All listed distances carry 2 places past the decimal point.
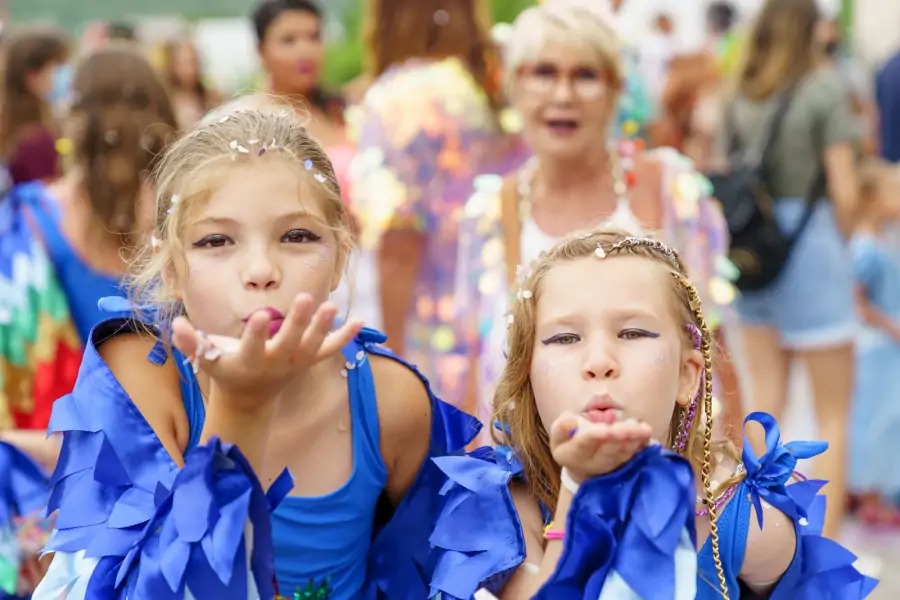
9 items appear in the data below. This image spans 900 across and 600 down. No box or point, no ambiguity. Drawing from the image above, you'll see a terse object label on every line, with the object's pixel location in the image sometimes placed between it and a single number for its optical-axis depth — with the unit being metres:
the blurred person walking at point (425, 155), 4.89
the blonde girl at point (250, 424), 1.95
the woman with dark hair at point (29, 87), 6.07
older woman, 3.66
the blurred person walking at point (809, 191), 5.27
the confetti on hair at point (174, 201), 2.23
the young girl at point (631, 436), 1.99
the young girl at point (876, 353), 5.99
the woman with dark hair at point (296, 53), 5.87
